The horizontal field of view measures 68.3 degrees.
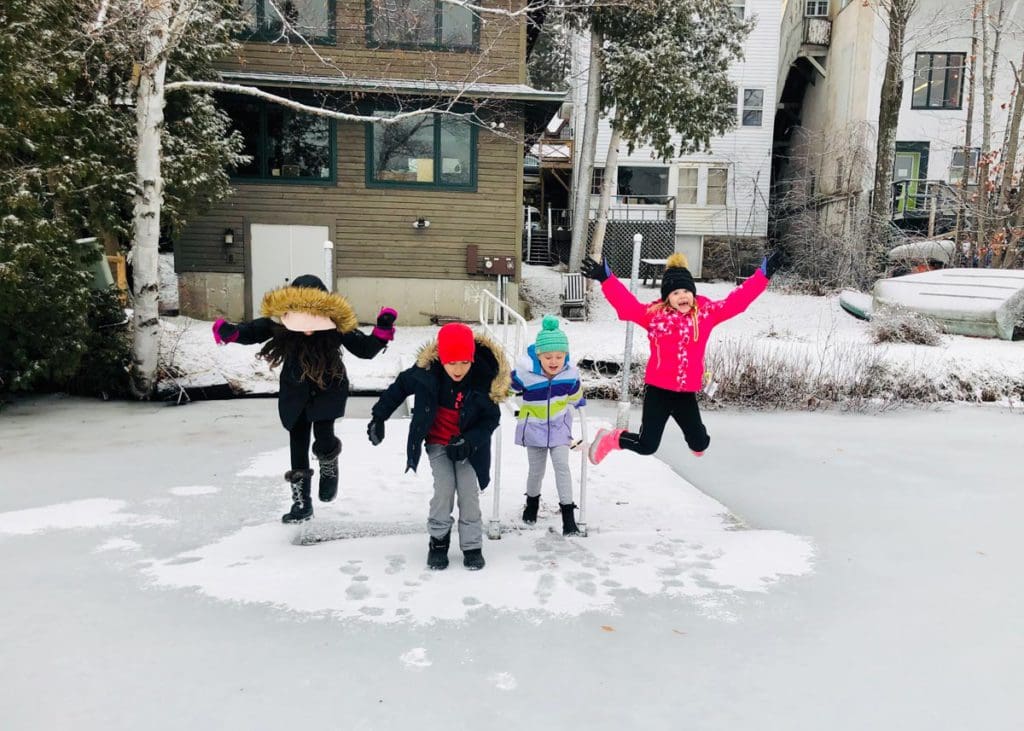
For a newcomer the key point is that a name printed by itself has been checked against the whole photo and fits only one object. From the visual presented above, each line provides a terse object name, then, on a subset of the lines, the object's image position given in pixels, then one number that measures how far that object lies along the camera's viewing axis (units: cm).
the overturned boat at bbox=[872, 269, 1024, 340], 1277
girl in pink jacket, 488
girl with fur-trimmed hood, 450
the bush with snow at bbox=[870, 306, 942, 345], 1227
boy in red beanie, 400
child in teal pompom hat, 480
